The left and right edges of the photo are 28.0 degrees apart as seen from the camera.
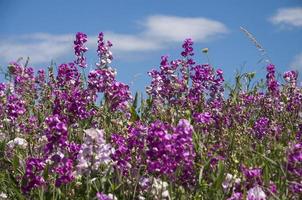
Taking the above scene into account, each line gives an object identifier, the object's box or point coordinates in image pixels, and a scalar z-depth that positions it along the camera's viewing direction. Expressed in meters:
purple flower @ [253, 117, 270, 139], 6.95
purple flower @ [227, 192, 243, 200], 4.18
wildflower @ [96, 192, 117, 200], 4.18
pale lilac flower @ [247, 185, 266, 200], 4.14
